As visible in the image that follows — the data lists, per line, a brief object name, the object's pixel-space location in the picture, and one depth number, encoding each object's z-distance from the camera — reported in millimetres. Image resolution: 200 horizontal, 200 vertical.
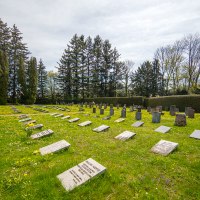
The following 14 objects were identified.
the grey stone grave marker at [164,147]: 4720
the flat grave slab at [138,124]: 8696
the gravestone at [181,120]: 8445
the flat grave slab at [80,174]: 3152
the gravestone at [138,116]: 10998
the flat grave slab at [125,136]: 6181
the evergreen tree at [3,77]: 27828
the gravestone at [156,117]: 9734
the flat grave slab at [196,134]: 6205
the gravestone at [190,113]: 11312
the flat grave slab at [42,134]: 6484
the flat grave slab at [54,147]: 4874
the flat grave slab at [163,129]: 7251
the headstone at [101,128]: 7614
